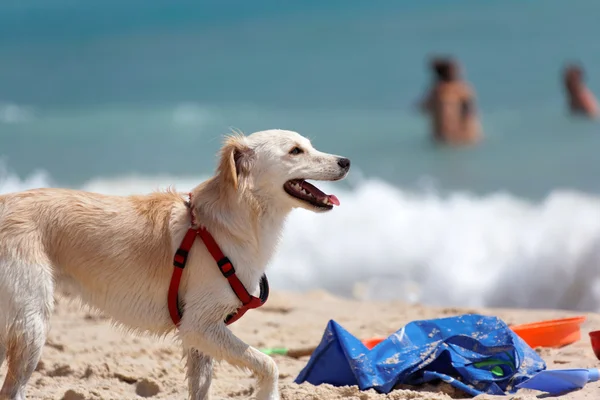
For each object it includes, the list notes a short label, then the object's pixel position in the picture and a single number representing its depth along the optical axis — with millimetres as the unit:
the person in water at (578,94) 36281
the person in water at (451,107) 35781
